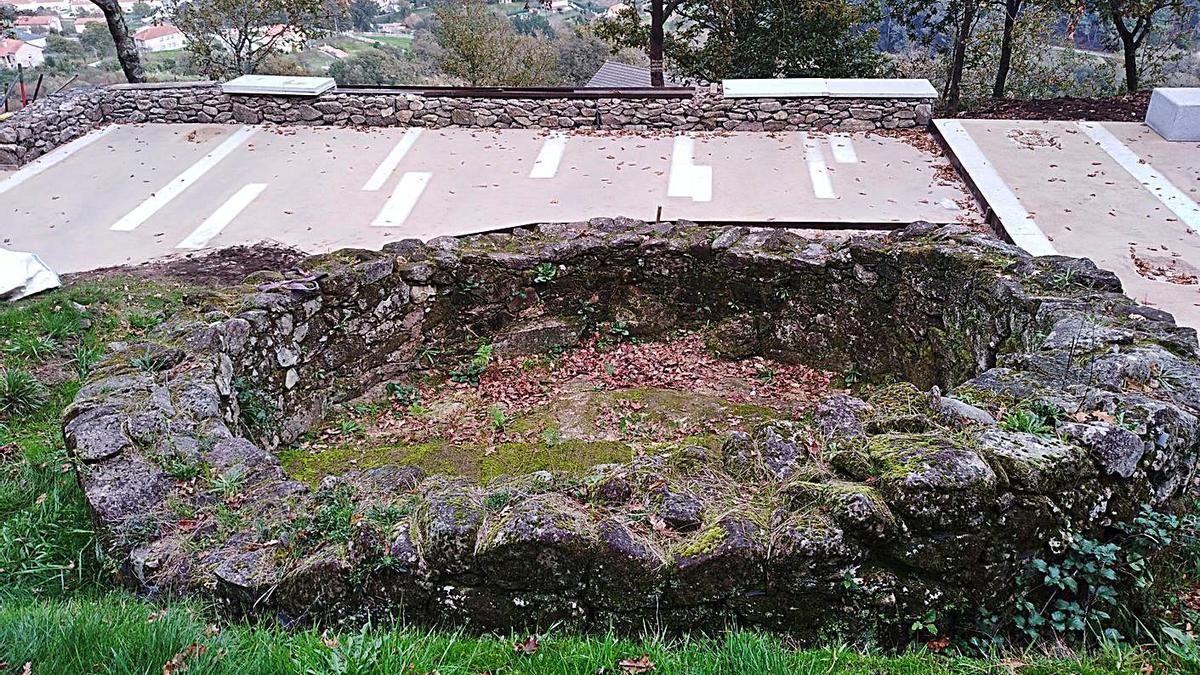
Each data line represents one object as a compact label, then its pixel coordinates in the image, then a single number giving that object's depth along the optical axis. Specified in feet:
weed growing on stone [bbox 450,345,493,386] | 21.56
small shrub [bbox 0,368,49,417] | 18.95
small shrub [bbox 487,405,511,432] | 19.30
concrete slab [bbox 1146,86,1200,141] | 36.88
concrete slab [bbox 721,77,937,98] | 41.32
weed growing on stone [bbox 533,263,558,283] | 21.95
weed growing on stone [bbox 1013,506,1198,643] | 10.23
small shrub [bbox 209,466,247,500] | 12.48
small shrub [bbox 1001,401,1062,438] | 11.09
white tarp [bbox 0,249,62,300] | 24.91
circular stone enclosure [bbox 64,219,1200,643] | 10.13
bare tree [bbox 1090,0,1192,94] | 49.66
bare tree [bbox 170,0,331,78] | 63.57
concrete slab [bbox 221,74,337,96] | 43.91
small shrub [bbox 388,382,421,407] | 20.74
